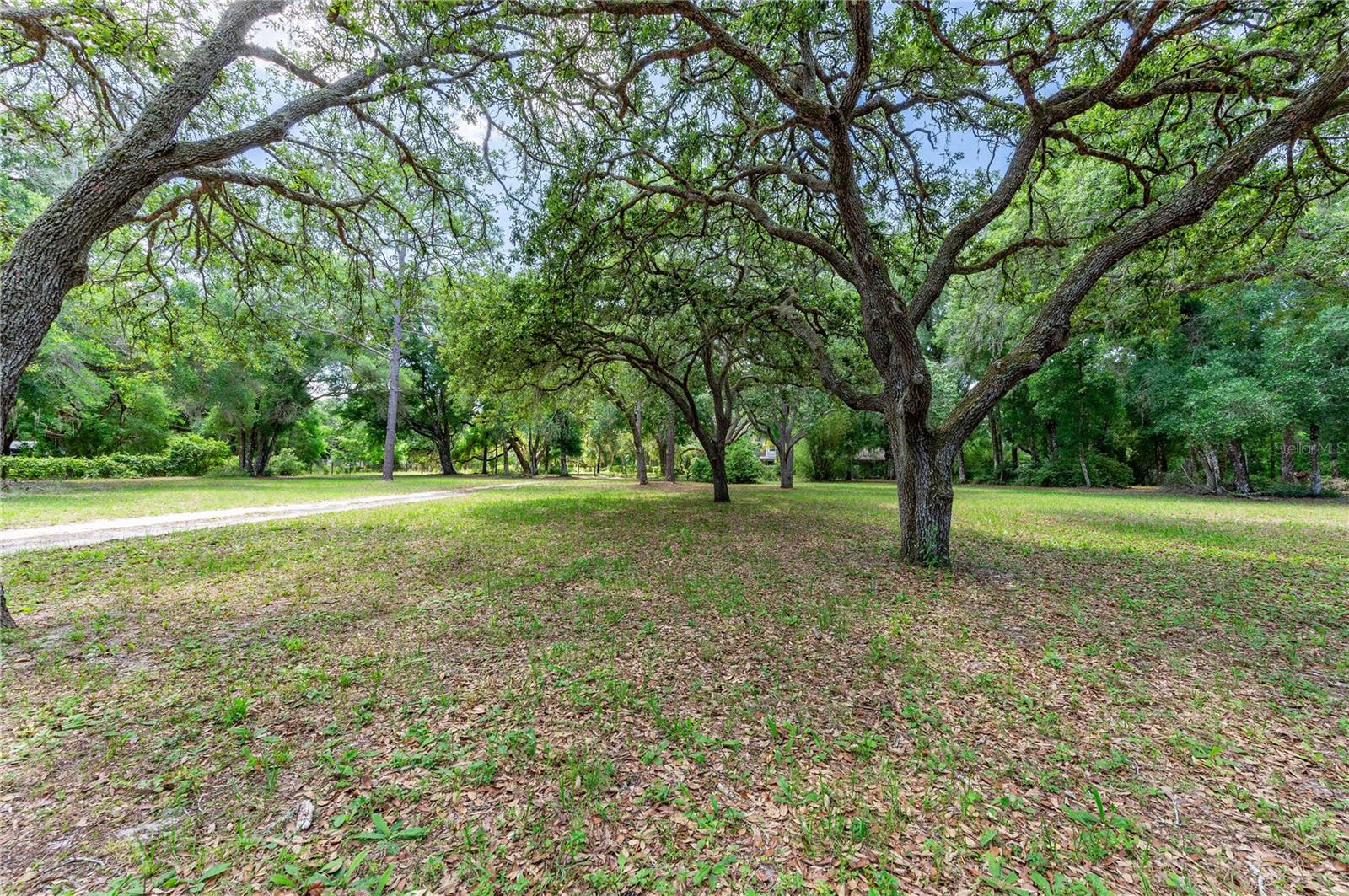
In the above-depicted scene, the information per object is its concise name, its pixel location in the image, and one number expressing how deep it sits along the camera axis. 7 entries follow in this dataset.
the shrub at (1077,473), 23.92
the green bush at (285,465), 29.36
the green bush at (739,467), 28.31
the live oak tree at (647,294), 7.96
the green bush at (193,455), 23.39
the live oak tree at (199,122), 4.13
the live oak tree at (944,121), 5.16
